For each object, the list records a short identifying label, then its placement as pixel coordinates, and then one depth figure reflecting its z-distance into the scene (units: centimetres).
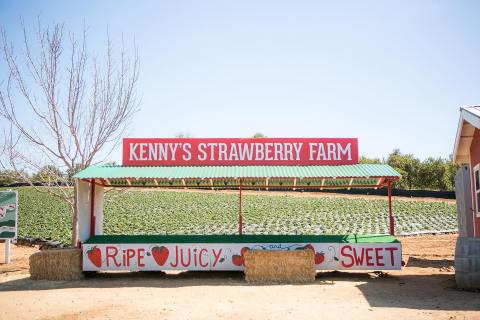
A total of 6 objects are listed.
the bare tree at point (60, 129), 1571
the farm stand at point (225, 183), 1210
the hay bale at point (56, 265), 1196
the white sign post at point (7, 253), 1547
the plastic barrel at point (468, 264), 935
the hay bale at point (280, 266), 1136
